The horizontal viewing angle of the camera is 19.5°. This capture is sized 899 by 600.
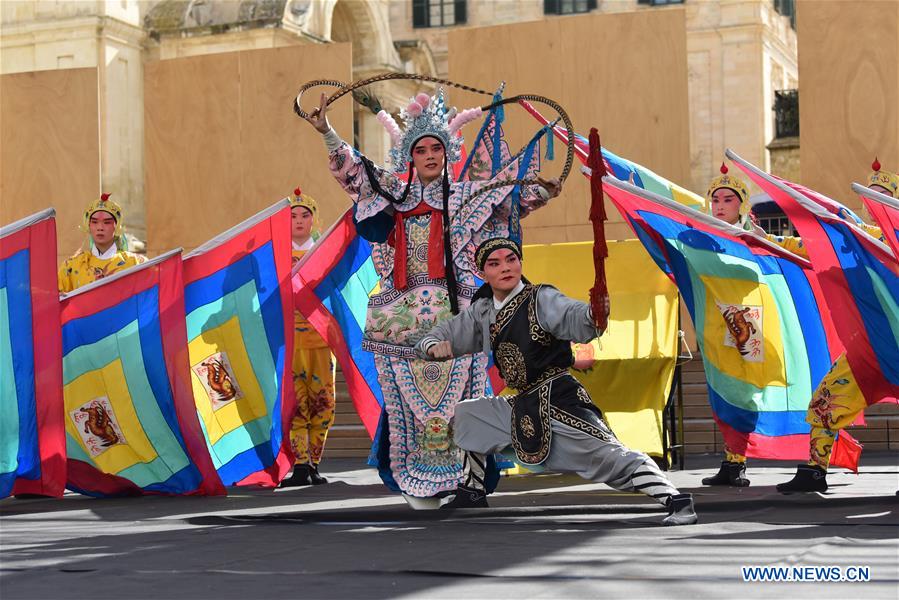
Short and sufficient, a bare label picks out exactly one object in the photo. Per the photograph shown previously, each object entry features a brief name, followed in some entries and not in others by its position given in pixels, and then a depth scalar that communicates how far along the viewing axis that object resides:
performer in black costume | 10.83
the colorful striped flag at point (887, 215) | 12.33
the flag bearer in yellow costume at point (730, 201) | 15.19
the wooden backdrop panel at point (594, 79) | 22.36
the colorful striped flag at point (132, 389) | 14.15
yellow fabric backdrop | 16.21
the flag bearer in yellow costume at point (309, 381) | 16.12
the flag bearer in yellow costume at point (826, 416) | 12.97
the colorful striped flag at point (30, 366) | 13.47
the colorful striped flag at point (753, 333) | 14.65
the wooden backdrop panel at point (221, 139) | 24.25
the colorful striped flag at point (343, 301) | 14.94
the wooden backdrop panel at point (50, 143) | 24.54
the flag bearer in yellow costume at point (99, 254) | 15.82
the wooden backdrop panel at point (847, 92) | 20.60
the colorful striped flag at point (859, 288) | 12.68
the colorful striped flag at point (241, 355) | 14.69
